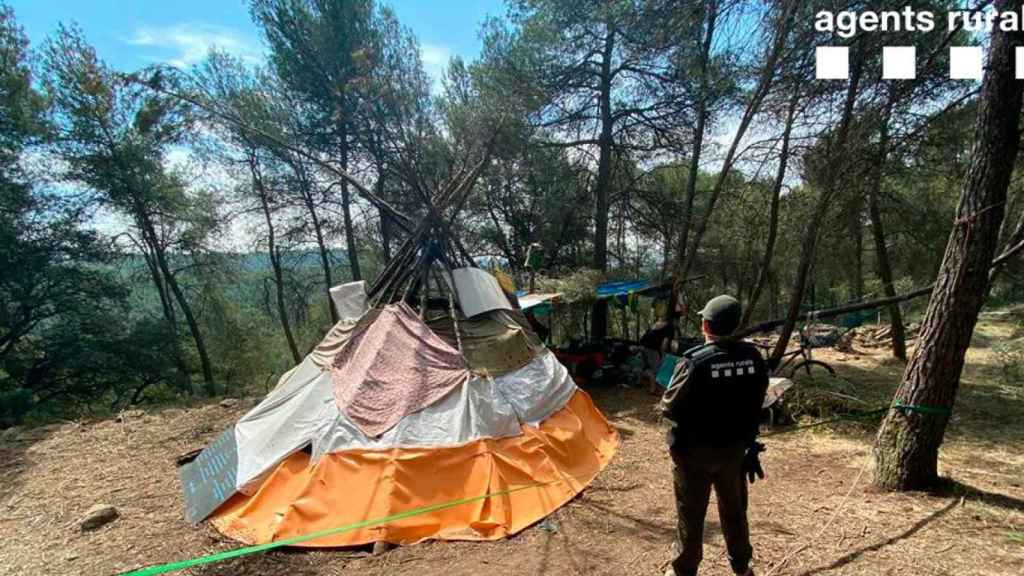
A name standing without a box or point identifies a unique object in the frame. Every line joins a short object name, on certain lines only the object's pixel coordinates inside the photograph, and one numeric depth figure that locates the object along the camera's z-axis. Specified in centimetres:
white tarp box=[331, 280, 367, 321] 550
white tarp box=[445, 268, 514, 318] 561
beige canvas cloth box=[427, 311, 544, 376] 498
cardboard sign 386
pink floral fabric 414
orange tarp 347
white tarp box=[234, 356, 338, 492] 397
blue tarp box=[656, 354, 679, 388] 698
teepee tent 360
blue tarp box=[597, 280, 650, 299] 794
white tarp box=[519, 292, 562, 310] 715
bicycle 613
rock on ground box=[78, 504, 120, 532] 371
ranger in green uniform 227
